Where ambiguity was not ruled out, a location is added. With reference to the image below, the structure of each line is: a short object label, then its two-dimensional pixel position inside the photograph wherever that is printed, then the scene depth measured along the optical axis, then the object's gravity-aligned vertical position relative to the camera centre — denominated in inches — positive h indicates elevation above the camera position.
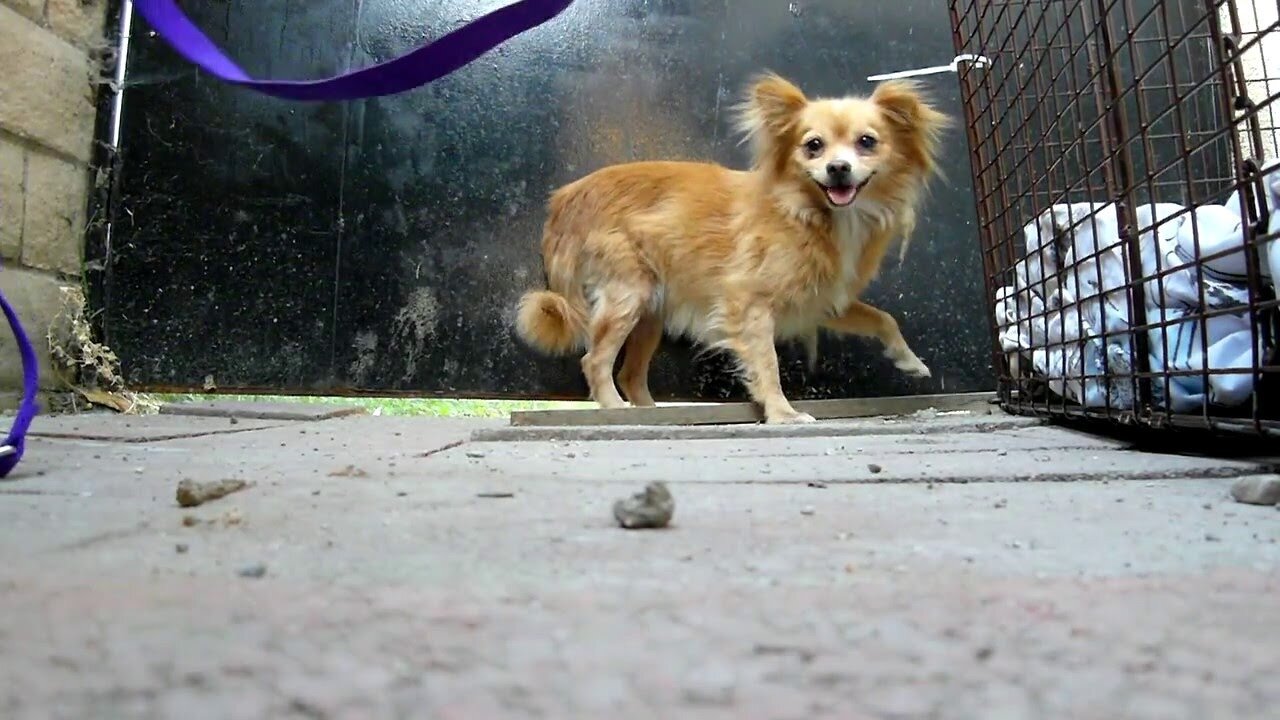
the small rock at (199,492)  18.1 -0.1
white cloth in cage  30.3 +3.5
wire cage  27.4 +4.2
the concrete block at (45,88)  40.0 +12.0
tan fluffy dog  45.3 +7.8
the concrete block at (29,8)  40.4 +14.1
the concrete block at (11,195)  39.9 +8.1
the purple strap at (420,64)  22.0 +5.7
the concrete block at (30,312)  40.5 +4.8
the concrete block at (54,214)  41.8 +8.2
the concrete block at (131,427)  33.9 +1.0
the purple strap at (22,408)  22.6 +1.1
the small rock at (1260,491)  19.3 -0.3
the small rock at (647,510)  15.9 -0.3
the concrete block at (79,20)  43.0 +15.1
